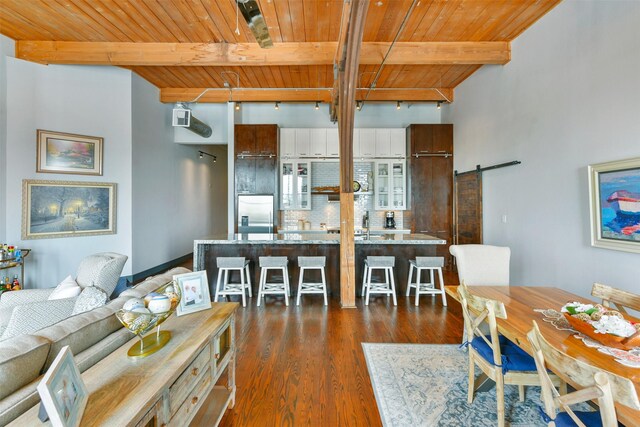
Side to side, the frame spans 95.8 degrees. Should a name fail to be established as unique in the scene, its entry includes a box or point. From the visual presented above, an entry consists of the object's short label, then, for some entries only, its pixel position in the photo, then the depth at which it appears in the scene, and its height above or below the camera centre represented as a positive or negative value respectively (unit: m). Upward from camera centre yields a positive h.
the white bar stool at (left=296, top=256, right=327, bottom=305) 4.00 -0.67
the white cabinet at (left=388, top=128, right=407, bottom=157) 6.39 +1.65
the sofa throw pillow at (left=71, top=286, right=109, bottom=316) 1.87 -0.55
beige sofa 0.95 -0.53
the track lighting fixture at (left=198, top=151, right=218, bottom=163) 7.75 +1.73
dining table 1.20 -0.64
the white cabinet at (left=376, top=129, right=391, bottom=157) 6.43 +1.63
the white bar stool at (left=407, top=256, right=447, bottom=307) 4.04 -0.70
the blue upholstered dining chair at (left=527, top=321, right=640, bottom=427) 0.96 -0.61
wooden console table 0.93 -0.61
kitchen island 4.43 -0.56
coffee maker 6.48 -0.08
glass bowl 1.24 -0.47
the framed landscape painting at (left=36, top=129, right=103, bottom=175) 4.28 +0.99
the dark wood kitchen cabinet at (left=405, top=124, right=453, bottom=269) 6.09 +0.81
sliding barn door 5.16 +0.16
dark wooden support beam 3.24 +0.73
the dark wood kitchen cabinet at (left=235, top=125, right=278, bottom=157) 6.17 +1.65
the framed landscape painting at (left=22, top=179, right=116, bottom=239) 4.16 +0.13
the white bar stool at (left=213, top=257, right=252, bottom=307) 4.00 -0.83
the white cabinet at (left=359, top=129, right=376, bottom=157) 6.44 +1.66
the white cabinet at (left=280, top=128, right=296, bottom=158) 6.44 +1.66
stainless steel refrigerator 6.17 +0.06
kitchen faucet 6.37 -0.11
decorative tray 1.42 -0.57
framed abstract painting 2.53 +0.11
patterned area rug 1.91 -1.33
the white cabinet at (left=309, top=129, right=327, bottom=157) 6.41 +1.65
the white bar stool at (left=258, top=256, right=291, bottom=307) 4.01 -0.73
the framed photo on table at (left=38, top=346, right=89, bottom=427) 0.76 -0.50
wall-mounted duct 5.06 +1.78
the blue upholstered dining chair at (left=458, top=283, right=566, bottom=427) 1.71 -0.90
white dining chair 2.79 -0.48
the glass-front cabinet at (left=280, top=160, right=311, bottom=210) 6.40 +0.72
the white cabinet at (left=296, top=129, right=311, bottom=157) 6.42 +1.64
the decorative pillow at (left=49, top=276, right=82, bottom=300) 2.12 -0.55
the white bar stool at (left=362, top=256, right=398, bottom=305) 4.03 -0.73
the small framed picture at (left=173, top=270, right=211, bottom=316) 1.73 -0.47
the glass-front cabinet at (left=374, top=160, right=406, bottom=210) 6.36 +0.69
